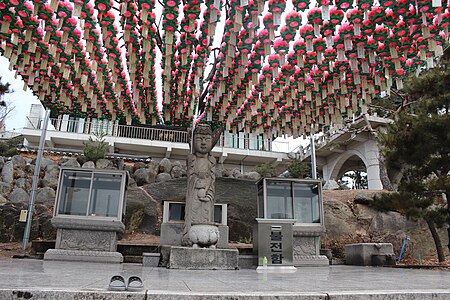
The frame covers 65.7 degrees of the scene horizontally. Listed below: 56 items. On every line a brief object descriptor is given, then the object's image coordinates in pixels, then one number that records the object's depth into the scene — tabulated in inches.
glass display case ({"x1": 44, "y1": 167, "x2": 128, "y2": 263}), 342.3
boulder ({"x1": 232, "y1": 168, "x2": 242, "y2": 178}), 776.6
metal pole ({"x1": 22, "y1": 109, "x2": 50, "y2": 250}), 427.2
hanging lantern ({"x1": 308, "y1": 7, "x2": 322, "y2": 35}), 230.9
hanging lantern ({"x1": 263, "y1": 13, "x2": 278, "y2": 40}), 231.1
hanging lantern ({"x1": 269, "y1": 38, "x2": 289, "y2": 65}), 255.4
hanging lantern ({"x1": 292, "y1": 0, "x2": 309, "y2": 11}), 220.2
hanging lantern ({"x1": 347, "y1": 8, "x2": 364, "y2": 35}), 227.1
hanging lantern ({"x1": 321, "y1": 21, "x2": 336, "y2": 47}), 241.1
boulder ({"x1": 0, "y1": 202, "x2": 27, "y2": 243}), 483.8
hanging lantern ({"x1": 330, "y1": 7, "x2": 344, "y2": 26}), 229.6
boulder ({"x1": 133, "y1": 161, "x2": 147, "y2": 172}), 737.1
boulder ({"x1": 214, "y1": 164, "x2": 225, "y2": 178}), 762.7
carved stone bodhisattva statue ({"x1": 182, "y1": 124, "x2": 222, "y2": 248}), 312.8
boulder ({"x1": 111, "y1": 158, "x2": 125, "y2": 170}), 751.1
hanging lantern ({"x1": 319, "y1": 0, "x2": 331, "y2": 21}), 221.8
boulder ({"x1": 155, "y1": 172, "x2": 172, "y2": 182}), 695.7
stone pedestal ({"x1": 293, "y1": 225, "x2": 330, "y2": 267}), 372.8
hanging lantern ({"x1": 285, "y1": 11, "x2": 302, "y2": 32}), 233.6
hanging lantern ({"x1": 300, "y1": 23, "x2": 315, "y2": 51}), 242.8
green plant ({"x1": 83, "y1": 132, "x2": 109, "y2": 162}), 710.5
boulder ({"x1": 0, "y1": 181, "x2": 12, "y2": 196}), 606.6
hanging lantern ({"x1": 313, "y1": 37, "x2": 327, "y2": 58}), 254.9
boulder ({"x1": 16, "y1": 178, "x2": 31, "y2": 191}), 627.1
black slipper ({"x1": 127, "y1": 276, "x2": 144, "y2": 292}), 107.7
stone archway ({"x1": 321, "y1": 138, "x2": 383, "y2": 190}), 831.1
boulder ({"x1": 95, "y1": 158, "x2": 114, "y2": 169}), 701.3
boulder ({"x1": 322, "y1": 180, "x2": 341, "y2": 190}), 780.0
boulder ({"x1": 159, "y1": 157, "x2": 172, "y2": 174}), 758.5
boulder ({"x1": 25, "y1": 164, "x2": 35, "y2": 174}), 687.1
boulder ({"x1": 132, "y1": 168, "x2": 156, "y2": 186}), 679.7
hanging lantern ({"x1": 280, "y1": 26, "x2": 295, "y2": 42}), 242.2
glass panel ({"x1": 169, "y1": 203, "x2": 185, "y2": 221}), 419.8
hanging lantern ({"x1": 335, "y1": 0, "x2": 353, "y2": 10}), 219.1
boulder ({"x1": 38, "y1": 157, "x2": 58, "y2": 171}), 679.6
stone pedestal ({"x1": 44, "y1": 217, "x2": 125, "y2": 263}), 339.3
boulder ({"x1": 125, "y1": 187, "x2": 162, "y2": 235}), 526.6
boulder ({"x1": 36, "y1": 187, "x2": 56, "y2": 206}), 557.5
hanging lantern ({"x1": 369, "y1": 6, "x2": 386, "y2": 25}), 224.7
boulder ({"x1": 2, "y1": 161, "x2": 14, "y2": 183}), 637.9
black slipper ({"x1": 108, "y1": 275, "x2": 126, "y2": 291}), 107.4
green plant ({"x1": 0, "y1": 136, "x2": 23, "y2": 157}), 880.4
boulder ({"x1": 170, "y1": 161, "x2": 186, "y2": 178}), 738.6
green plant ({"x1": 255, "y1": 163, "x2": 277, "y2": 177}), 818.4
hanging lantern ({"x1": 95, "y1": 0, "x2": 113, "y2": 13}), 221.8
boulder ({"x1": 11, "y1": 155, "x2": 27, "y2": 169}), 684.9
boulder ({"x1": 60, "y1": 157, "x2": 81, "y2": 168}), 672.2
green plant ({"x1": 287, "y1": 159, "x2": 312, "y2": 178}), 813.5
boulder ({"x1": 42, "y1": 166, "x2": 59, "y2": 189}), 614.9
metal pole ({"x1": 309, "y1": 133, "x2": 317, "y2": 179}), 606.5
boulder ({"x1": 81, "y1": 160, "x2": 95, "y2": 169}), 685.2
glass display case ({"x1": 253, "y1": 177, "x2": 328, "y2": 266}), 374.4
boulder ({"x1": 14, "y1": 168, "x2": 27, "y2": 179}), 658.8
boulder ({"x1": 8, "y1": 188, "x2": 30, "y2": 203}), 571.3
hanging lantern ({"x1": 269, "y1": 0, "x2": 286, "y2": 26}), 221.3
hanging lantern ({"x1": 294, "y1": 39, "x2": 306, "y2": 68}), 258.4
